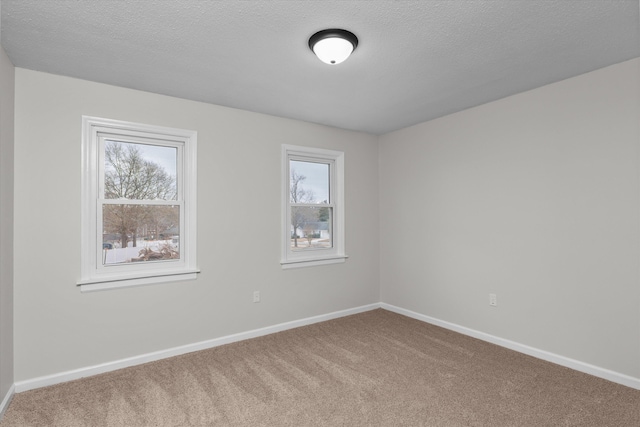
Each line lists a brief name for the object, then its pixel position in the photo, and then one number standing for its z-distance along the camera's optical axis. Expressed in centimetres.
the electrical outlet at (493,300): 341
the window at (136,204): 284
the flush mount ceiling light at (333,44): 208
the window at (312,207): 396
